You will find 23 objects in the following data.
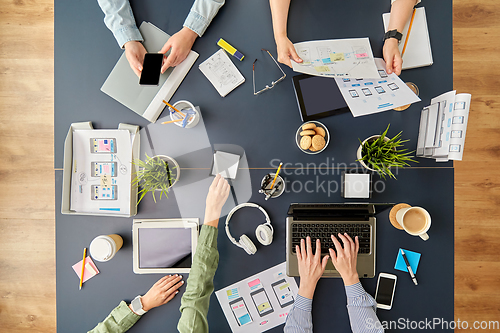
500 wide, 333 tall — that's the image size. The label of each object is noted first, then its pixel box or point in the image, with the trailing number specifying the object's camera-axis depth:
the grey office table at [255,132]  1.12
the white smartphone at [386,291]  1.12
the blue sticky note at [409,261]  1.12
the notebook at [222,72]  1.18
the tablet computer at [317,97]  1.14
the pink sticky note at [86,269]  1.19
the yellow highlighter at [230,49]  1.18
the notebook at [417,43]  1.13
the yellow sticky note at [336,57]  1.13
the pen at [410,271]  1.11
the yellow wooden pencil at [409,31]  1.14
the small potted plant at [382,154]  1.05
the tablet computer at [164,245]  1.17
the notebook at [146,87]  1.18
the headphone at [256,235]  1.13
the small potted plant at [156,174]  1.11
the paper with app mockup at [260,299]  1.15
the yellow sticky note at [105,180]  1.18
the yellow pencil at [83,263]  1.18
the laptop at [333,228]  1.10
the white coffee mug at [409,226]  1.03
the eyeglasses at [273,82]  1.17
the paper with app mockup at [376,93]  1.08
